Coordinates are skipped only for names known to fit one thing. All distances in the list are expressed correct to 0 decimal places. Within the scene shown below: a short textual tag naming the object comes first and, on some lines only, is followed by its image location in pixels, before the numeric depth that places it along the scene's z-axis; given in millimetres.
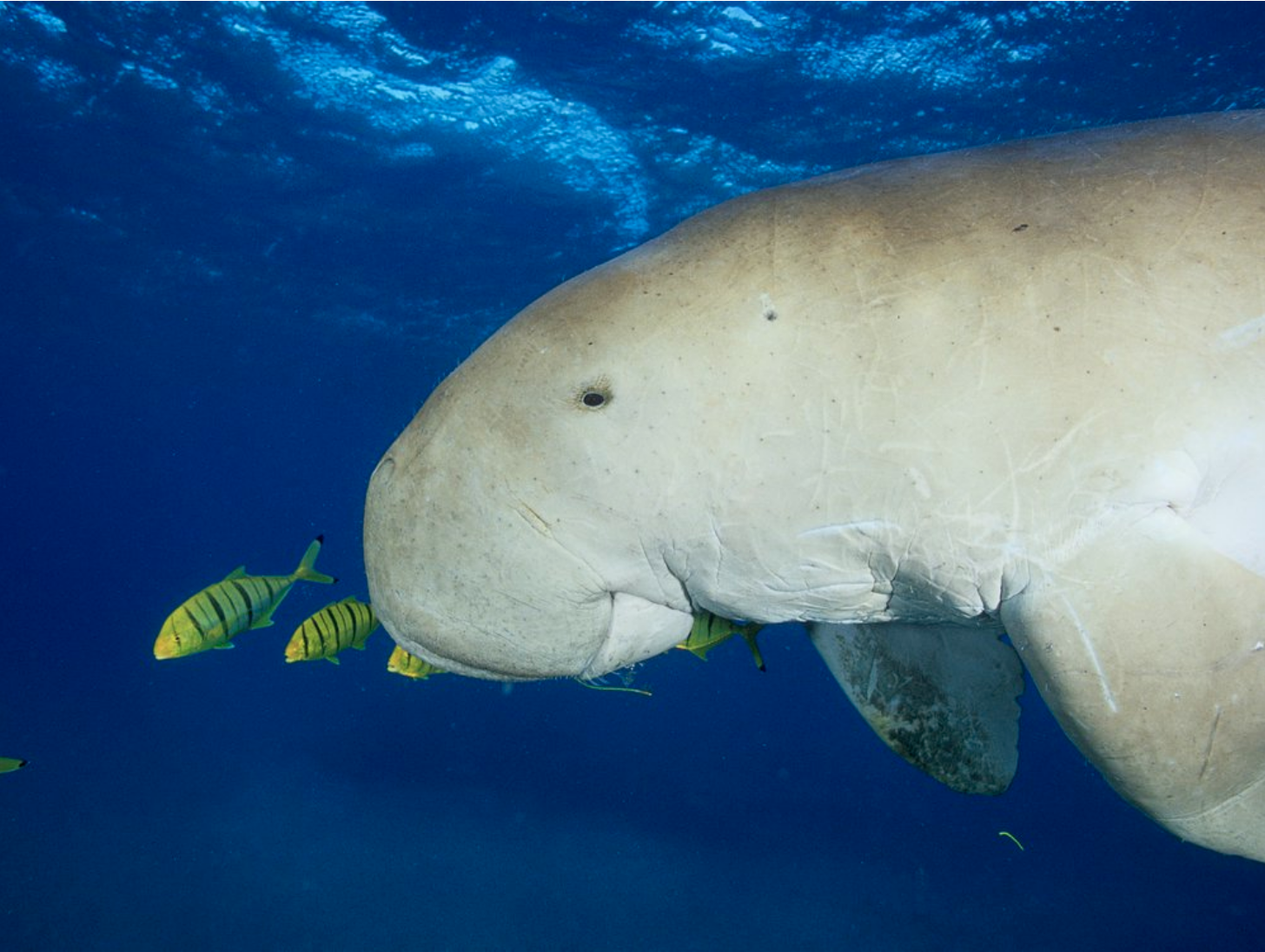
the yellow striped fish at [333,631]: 5008
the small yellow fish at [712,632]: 2546
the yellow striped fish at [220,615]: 5117
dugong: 1259
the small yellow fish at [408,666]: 4480
